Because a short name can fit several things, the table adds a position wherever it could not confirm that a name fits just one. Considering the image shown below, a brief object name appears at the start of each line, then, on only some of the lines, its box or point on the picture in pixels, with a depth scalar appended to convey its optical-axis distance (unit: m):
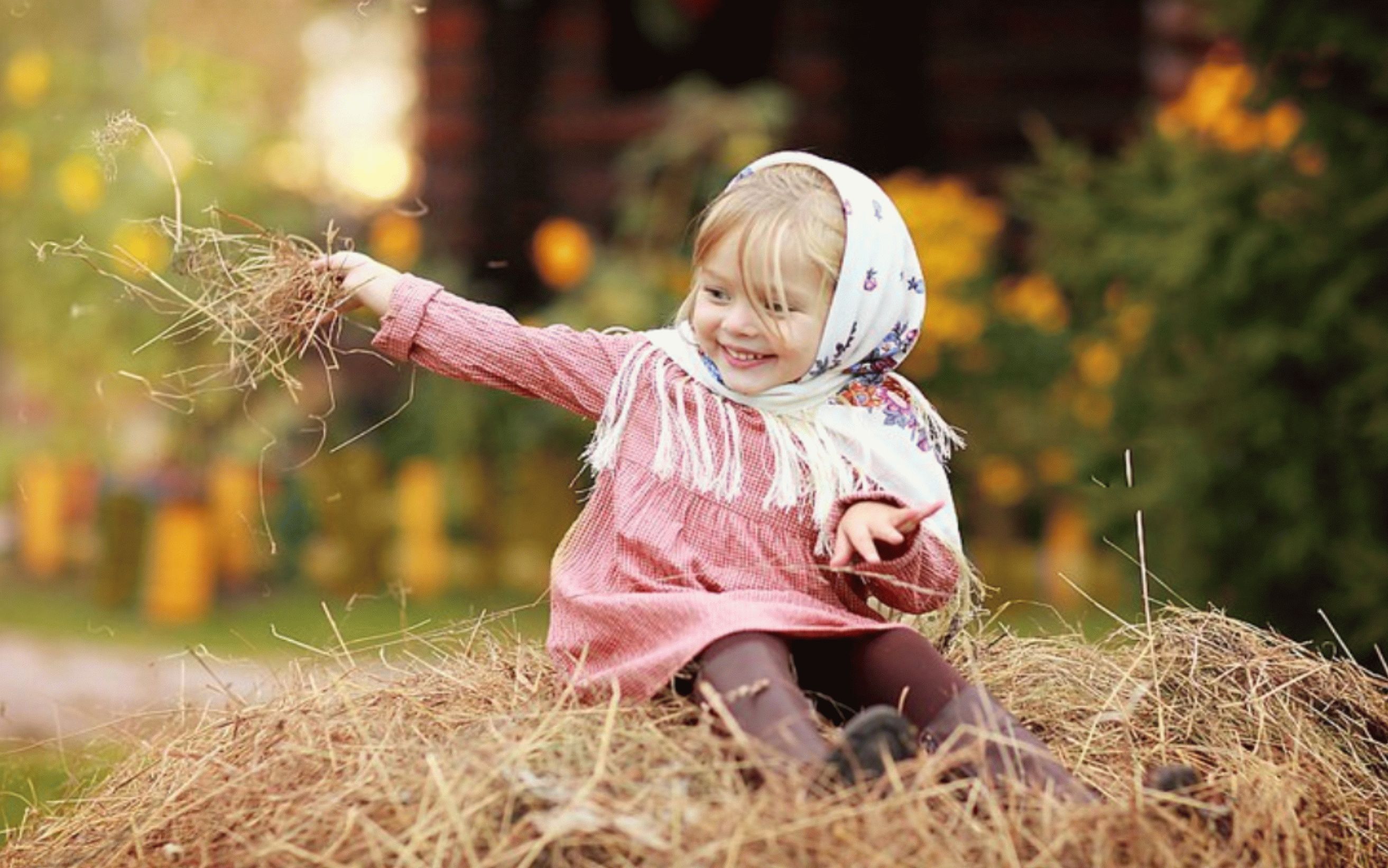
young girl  2.96
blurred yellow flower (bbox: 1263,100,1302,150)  5.89
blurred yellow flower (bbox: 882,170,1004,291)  7.74
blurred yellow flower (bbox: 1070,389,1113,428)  7.07
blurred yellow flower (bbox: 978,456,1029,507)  7.77
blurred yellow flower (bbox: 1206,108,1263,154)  6.16
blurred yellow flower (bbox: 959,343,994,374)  7.75
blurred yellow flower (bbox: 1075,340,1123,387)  7.10
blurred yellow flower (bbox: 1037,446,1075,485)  7.60
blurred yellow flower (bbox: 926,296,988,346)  7.63
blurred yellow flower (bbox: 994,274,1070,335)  8.01
